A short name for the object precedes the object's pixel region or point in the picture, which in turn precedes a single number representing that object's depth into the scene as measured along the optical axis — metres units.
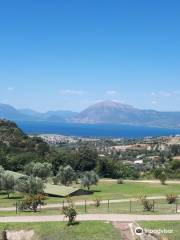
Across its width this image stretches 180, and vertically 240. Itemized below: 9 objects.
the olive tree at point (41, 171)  53.36
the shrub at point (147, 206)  25.51
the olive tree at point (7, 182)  43.79
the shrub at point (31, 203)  27.01
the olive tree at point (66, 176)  52.12
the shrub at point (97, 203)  29.61
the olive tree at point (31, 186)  37.57
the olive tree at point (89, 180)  48.07
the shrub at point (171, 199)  30.08
